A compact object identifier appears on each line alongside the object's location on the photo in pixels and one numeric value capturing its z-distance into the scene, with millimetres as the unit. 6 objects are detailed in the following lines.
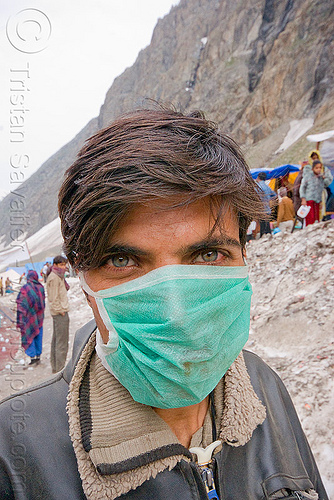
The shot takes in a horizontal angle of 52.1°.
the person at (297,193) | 8062
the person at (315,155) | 7259
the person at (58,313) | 5527
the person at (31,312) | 5699
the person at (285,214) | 9342
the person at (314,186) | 7117
